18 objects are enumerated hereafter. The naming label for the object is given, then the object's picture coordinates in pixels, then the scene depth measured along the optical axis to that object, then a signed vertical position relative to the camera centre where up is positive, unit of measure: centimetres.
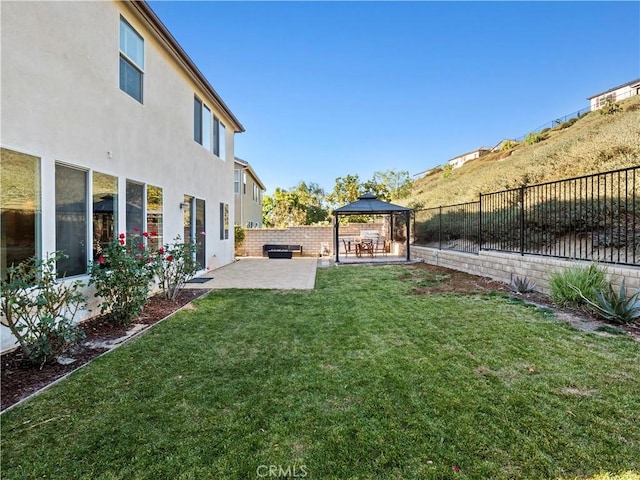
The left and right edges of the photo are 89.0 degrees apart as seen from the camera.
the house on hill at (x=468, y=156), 5625 +1501
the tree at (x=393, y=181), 3017 +517
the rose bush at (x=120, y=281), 521 -72
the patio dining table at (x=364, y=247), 1586 -55
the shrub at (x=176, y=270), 706 -74
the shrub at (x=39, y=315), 345 -88
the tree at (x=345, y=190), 3016 +434
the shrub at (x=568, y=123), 3453 +1217
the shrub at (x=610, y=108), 2524 +1030
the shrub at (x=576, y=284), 527 -82
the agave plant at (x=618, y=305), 458 -102
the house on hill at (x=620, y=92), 3614 +1818
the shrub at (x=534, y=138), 3535 +1098
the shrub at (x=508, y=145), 4229 +1204
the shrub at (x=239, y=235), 1827 +10
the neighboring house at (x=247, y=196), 2236 +315
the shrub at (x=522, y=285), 683 -106
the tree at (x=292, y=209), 2930 +273
